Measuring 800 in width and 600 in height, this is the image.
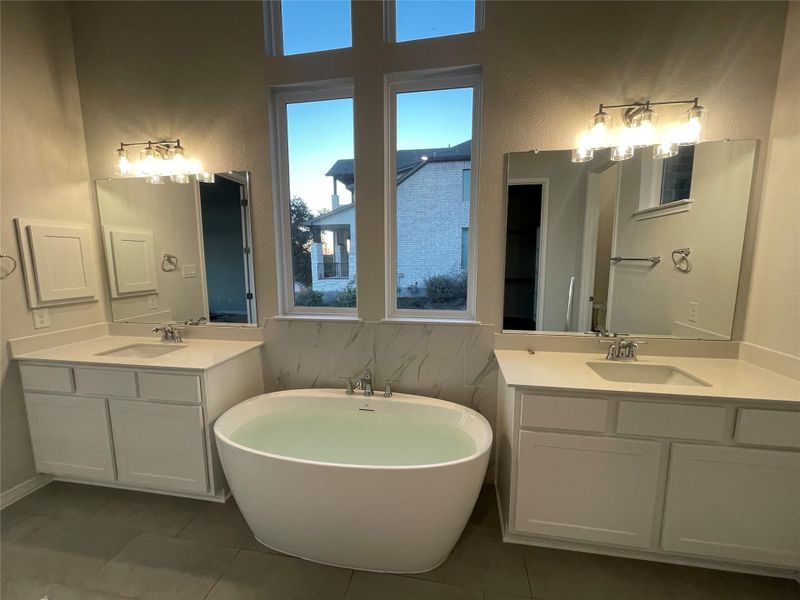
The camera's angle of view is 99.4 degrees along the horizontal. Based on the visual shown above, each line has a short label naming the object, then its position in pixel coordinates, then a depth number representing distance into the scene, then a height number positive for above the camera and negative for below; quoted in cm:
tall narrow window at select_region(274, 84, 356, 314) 218 +46
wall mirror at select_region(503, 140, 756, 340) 175 +14
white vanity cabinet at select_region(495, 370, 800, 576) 137 -90
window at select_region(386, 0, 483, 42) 191 +141
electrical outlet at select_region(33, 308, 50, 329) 203 -32
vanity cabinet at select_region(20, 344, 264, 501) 181 -87
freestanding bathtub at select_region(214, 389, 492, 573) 137 -100
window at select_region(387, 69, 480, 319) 203 +44
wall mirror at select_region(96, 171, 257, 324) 224 +11
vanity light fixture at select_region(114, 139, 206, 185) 217 +66
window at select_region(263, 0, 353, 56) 204 +145
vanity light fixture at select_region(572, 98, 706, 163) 168 +68
